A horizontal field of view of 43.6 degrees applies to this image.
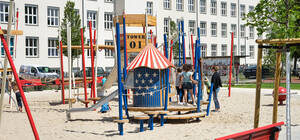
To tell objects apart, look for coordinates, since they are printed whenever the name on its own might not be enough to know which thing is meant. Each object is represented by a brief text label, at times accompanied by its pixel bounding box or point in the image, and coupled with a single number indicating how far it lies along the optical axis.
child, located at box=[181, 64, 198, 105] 12.81
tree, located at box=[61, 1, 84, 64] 36.88
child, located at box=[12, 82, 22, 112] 14.84
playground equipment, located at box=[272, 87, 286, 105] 15.10
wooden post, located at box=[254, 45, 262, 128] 7.11
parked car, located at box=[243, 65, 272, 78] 41.81
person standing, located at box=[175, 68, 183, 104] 14.18
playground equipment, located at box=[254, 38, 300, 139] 6.72
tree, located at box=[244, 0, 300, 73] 8.70
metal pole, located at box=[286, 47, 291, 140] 6.64
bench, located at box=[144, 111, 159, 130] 9.92
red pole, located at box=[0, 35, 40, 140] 6.32
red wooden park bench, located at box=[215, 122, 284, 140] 4.78
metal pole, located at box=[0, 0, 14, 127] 6.23
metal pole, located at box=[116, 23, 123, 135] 9.38
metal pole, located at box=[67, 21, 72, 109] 12.18
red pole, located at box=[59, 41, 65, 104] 16.38
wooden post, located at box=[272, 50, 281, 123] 7.58
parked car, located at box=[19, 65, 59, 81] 35.66
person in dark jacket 13.62
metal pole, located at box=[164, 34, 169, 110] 10.57
